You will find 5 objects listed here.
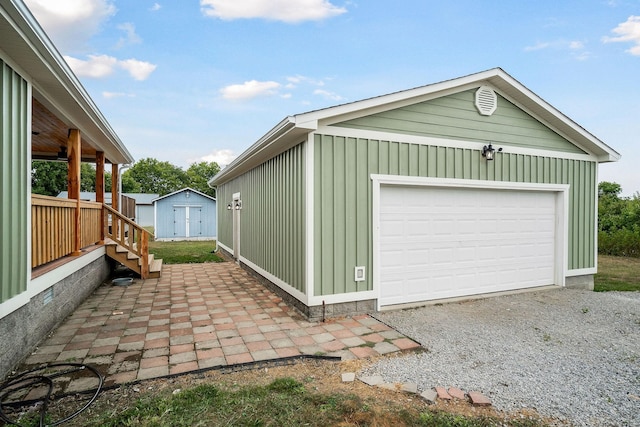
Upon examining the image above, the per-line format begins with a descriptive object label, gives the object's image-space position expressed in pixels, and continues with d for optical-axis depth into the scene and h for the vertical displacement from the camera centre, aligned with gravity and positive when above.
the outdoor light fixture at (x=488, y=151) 5.39 +0.91
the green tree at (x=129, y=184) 45.19 +3.43
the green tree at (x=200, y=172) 48.75 +5.57
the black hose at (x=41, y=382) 2.24 -1.36
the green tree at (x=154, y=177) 48.81 +4.75
